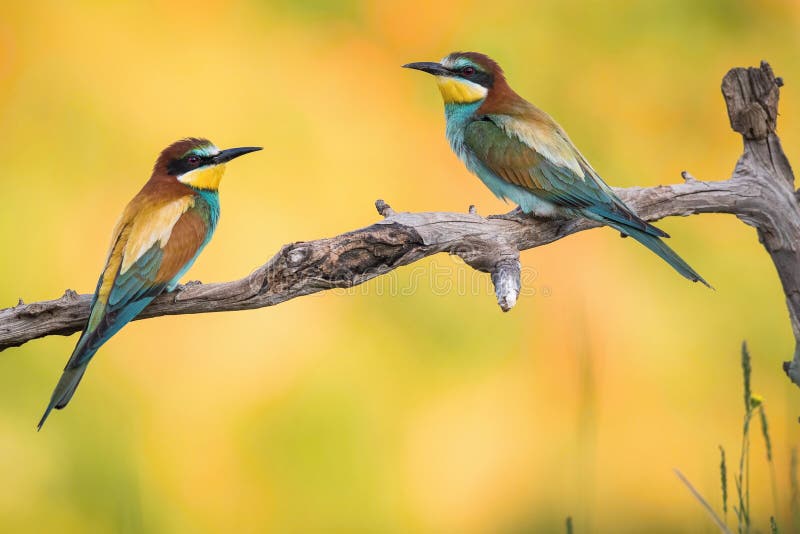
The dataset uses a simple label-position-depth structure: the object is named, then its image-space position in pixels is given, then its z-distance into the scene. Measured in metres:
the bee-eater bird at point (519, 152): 7.98
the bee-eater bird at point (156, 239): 7.91
